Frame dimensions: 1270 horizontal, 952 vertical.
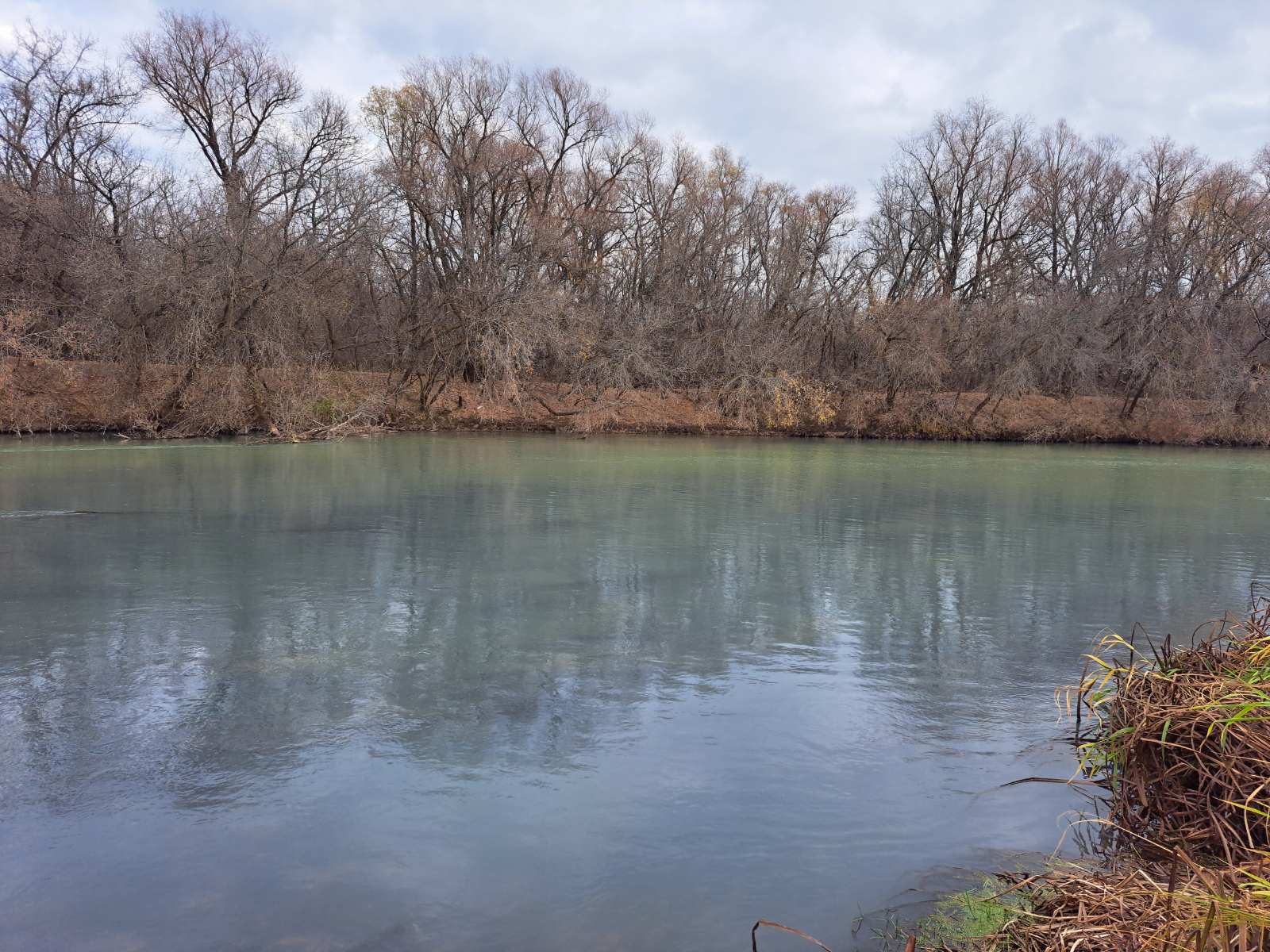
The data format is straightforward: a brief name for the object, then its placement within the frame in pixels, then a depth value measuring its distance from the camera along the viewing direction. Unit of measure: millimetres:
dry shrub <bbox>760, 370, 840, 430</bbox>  35656
